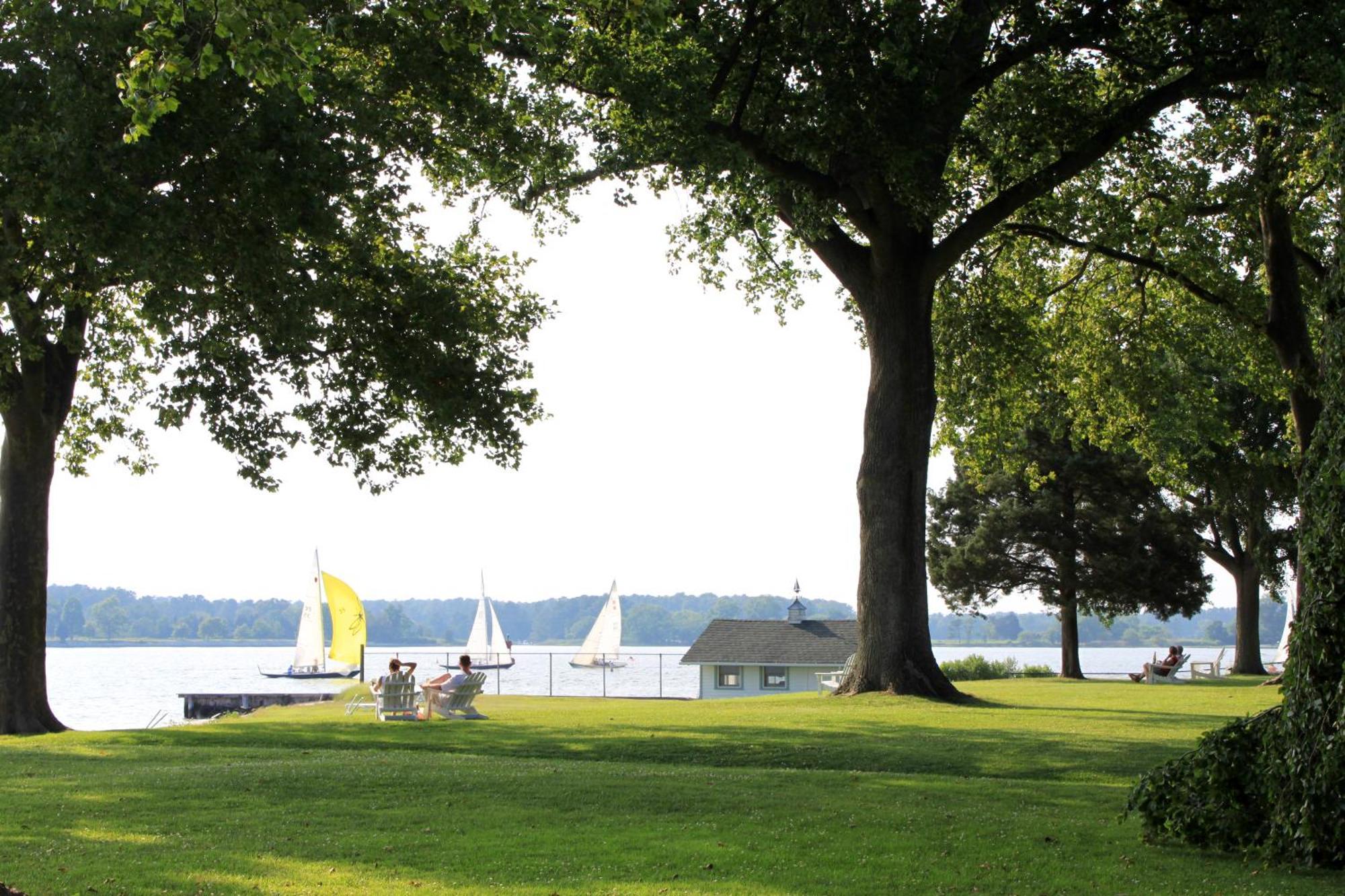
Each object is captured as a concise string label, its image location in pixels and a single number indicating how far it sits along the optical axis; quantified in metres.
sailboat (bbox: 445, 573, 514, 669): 104.88
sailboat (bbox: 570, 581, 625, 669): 94.06
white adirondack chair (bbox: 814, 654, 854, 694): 33.84
